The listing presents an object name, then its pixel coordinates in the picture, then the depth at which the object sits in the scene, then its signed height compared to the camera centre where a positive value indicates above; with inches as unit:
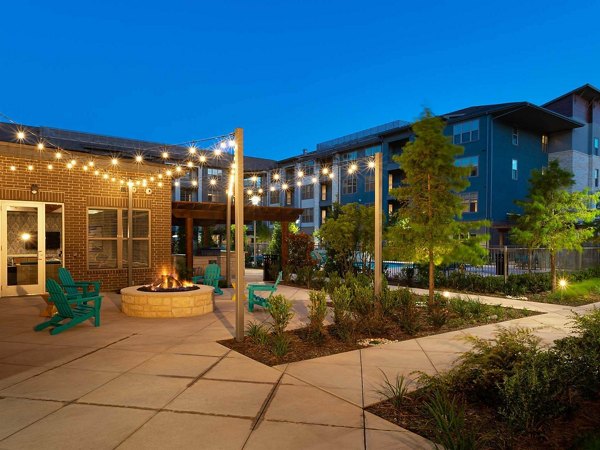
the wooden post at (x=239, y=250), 269.3 -13.0
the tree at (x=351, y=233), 597.0 -4.2
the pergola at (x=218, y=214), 593.0 +25.4
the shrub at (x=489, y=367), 168.2 -57.7
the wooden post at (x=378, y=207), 379.6 +21.6
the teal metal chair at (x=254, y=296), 374.9 -60.8
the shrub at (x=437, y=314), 317.7 -66.7
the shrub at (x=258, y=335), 254.1 -66.8
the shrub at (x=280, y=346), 234.4 -67.2
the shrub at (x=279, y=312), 263.1 -53.3
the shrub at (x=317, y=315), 268.2 -56.7
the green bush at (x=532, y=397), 141.6 -58.8
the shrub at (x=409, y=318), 299.6 -65.7
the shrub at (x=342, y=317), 274.1 -60.9
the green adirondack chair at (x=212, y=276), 504.7 -56.2
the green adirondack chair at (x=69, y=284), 378.0 -49.9
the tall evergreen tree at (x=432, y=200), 377.7 +28.2
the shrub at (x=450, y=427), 119.6 -62.0
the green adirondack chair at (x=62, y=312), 295.1 -61.3
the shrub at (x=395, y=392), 167.0 -70.7
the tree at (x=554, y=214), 534.0 +20.4
